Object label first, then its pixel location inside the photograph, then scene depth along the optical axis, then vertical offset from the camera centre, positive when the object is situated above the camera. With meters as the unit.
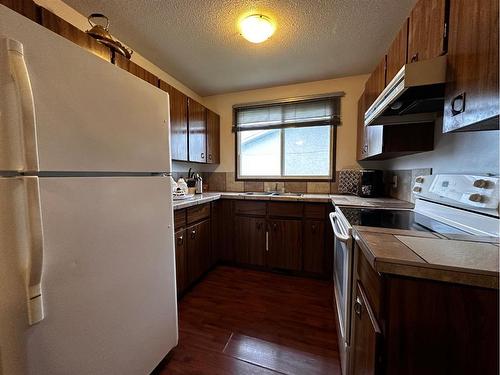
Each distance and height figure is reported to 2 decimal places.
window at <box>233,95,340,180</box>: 2.73 +0.51
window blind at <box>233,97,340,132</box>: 2.68 +0.82
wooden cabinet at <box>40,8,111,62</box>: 1.07 +0.80
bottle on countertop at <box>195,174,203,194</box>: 2.81 -0.12
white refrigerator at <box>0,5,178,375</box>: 0.61 -0.13
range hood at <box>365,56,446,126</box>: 0.85 +0.41
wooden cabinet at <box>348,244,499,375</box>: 0.50 -0.40
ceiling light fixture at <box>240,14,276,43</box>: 1.58 +1.14
